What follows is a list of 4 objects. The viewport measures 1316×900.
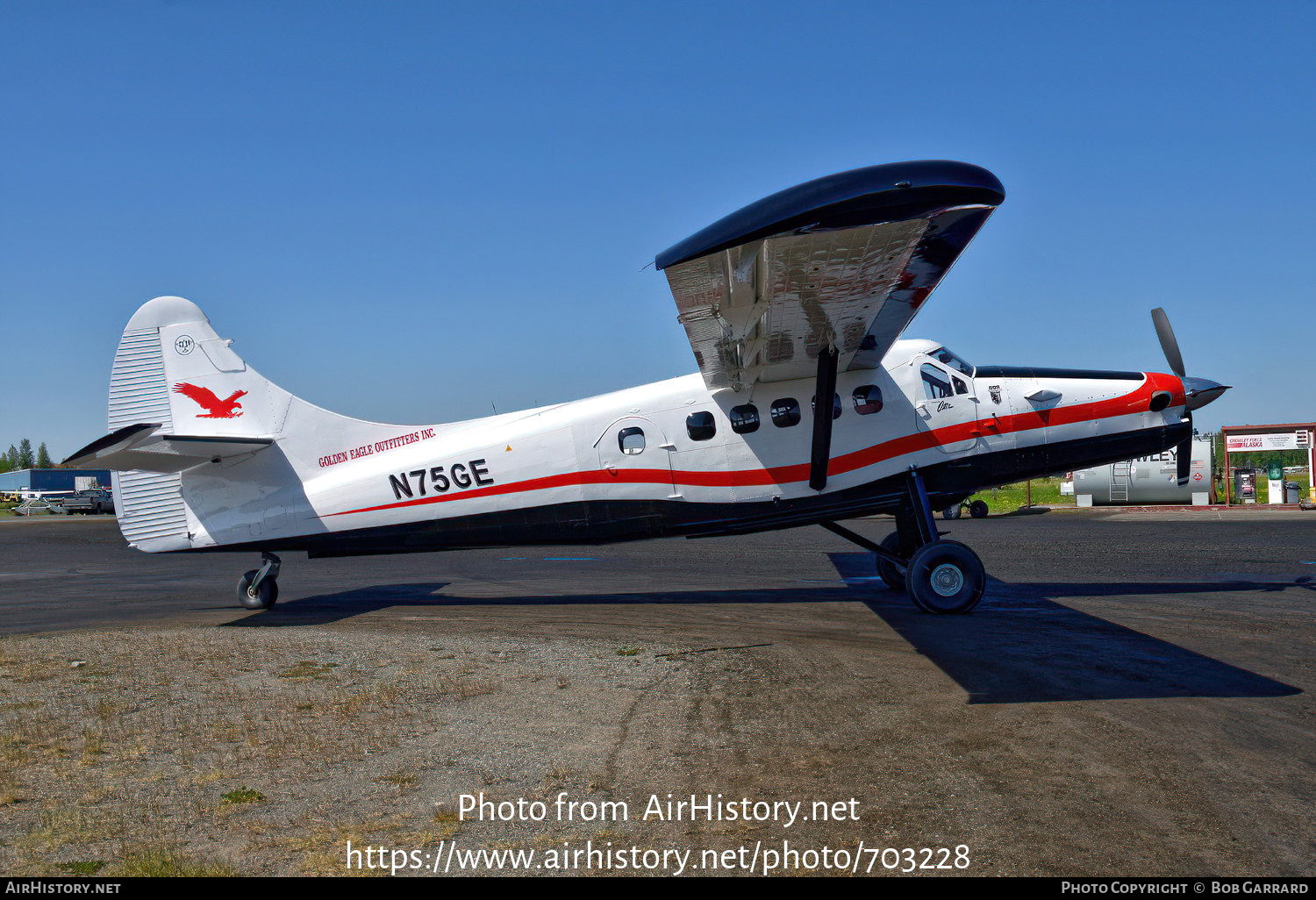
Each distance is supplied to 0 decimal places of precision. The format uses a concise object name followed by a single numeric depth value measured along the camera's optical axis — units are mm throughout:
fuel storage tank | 41625
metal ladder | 42250
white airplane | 11633
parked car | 67750
